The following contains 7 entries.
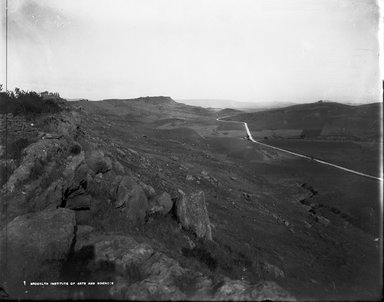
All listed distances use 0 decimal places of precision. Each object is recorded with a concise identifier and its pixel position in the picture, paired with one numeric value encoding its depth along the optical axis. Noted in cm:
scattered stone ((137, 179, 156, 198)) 1725
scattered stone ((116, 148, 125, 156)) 2917
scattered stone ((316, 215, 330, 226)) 3189
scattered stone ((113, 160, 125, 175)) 1984
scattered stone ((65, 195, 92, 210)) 1380
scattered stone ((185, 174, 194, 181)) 3426
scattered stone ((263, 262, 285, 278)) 1698
